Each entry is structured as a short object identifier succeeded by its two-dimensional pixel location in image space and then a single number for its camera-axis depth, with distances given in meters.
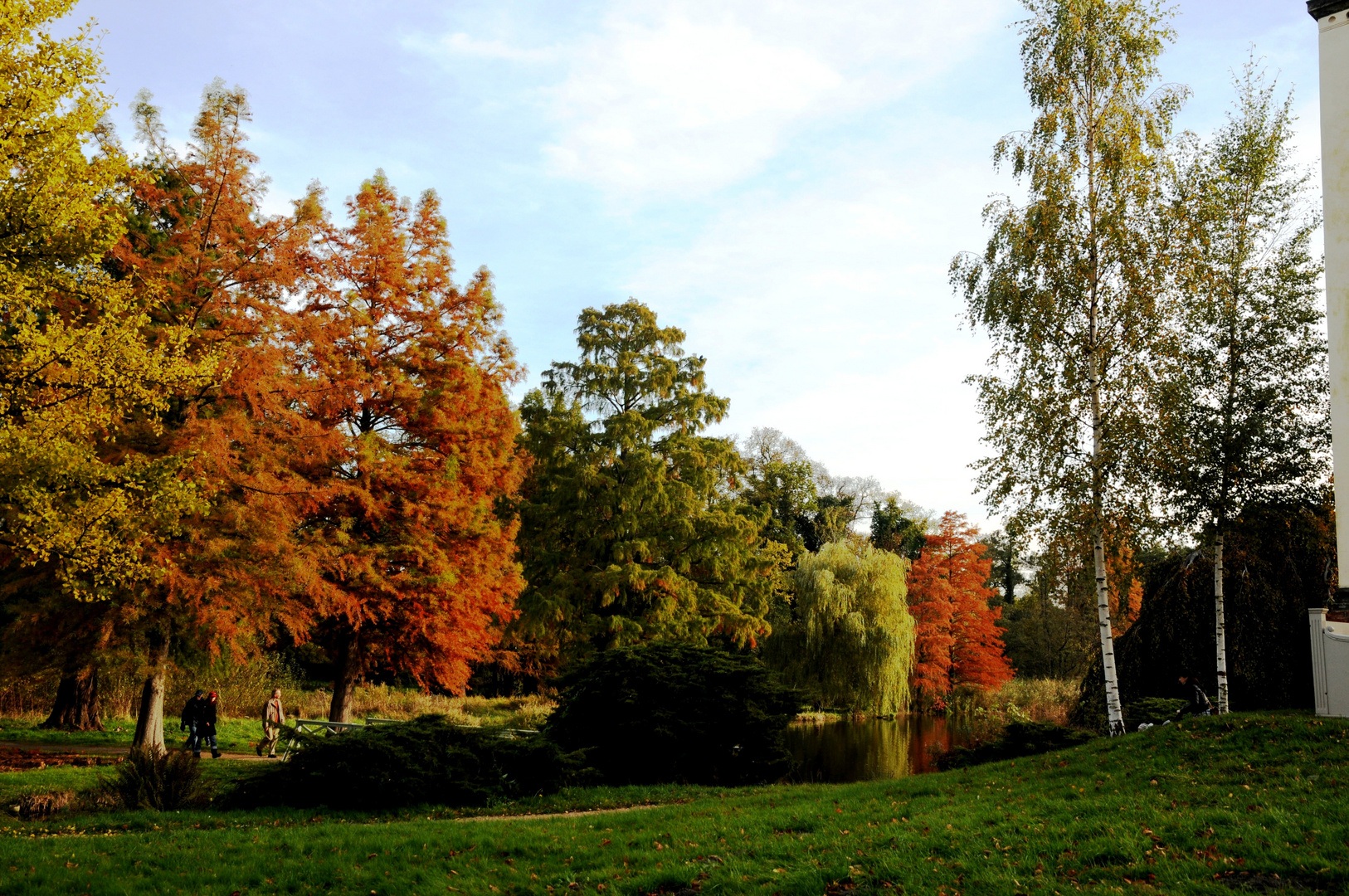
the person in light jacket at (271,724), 17.44
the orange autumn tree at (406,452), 17.06
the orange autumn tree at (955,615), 35.53
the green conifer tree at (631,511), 23.00
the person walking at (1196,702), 15.67
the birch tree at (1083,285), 14.80
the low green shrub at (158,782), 10.35
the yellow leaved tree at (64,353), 10.20
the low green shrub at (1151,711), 15.78
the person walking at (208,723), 16.28
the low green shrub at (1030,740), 14.12
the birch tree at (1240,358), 14.70
